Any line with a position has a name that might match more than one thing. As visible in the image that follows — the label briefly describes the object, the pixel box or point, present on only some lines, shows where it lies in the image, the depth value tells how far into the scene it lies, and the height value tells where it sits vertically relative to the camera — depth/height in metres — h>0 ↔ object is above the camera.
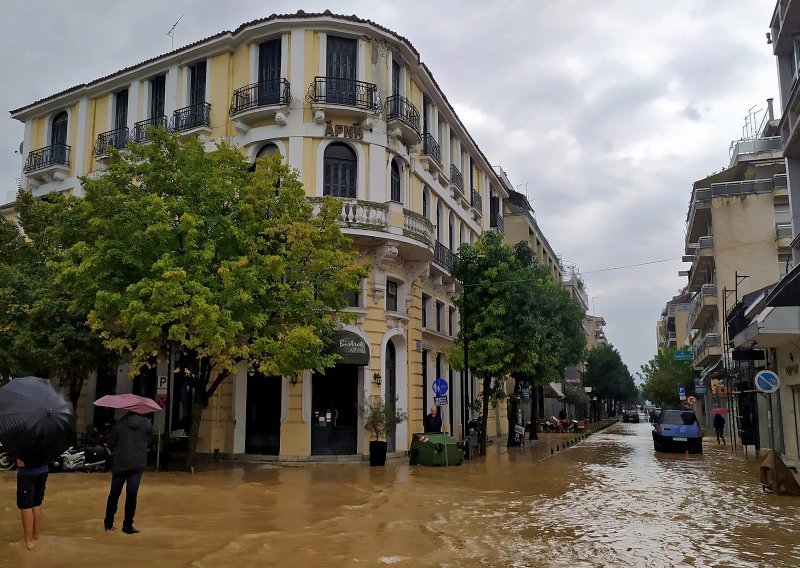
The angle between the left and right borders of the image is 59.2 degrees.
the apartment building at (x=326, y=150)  23.16 +8.49
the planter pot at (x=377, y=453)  21.36 -1.74
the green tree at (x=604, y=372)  82.00 +2.60
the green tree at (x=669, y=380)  61.53 +1.23
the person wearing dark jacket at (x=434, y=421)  23.84 -0.88
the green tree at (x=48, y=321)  20.66 +2.28
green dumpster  21.53 -1.67
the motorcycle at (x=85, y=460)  18.48 -1.66
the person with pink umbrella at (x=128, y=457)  9.45 -0.81
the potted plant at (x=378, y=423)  21.39 -0.85
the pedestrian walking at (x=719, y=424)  36.25 -1.52
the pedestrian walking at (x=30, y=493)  8.32 -1.14
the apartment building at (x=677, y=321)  84.62 +9.32
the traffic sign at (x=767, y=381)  15.95 +0.29
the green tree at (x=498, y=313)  26.19 +3.02
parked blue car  28.23 -1.58
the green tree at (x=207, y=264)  17.57 +3.48
